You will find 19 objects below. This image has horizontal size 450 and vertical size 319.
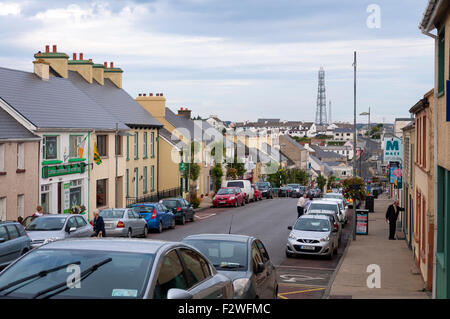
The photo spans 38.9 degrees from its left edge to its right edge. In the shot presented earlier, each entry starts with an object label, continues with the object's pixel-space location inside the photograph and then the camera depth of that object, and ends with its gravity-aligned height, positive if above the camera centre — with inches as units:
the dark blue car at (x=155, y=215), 1188.5 -100.7
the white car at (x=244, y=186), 2049.7 -79.8
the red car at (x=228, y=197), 1880.8 -106.1
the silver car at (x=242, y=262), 426.0 -72.6
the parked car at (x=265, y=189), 2434.8 -106.1
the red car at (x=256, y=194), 2200.4 -114.8
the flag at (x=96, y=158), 1375.5 +7.3
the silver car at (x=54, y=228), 784.3 -84.9
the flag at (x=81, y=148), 1357.5 +28.7
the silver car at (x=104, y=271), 239.0 -43.7
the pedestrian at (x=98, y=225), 861.8 -86.4
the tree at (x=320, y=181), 4298.7 -135.3
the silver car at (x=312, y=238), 881.5 -106.7
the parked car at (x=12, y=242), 645.9 -84.5
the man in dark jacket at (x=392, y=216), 1075.9 -93.4
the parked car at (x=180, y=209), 1369.3 -103.8
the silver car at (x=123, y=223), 1002.2 -99.0
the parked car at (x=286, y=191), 2623.0 -123.2
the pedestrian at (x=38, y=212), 951.0 -76.7
